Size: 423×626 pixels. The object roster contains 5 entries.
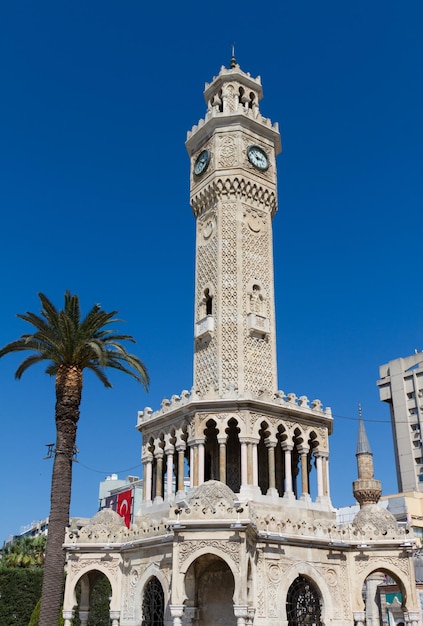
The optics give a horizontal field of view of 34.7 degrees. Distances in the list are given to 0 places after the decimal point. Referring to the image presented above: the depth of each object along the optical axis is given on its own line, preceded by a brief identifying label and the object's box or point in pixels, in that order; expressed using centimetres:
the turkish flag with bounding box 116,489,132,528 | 6822
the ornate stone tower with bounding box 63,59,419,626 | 2239
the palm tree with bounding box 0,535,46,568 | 4403
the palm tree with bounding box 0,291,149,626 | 2380
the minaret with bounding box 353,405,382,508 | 4966
